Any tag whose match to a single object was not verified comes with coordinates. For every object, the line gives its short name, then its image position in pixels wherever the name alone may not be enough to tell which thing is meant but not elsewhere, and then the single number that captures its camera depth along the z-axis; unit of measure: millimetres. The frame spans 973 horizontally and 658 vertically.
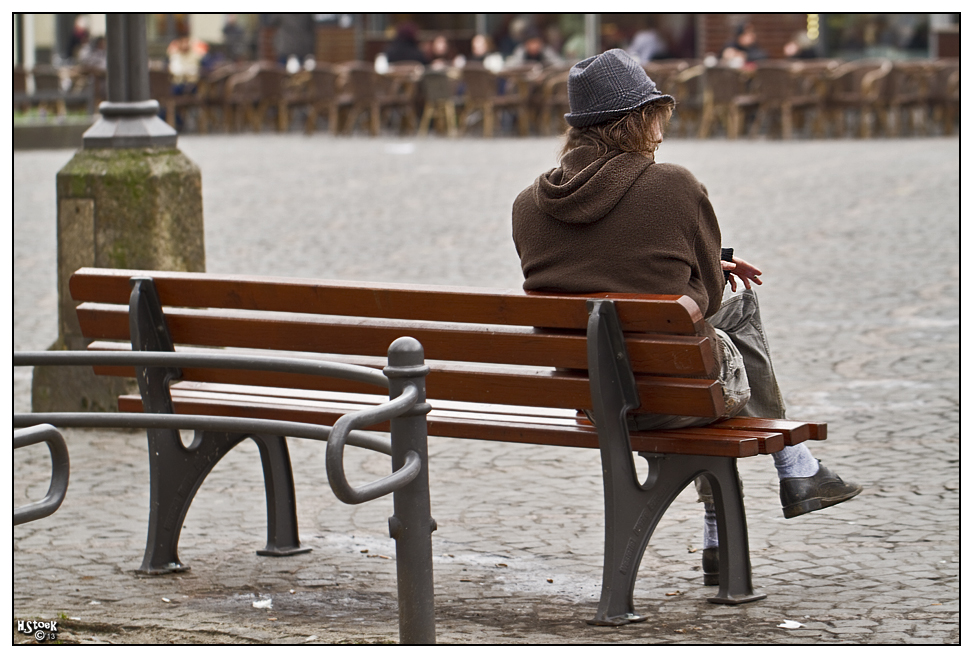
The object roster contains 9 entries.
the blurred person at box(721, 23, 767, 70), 46375
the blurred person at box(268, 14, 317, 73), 59469
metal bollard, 6078
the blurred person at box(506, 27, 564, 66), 51687
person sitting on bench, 7238
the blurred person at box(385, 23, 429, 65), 51062
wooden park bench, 7121
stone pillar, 12219
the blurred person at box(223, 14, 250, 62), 67437
